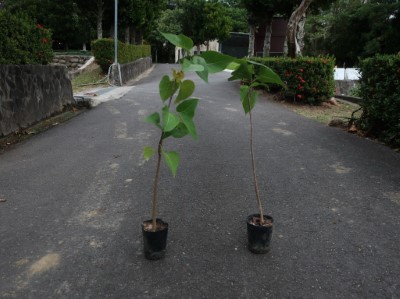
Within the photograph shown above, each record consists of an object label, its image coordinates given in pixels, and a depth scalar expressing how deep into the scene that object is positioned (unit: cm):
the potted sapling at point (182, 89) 214
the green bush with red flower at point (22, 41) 688
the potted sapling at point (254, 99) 256
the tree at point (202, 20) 4256
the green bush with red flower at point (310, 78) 1052
